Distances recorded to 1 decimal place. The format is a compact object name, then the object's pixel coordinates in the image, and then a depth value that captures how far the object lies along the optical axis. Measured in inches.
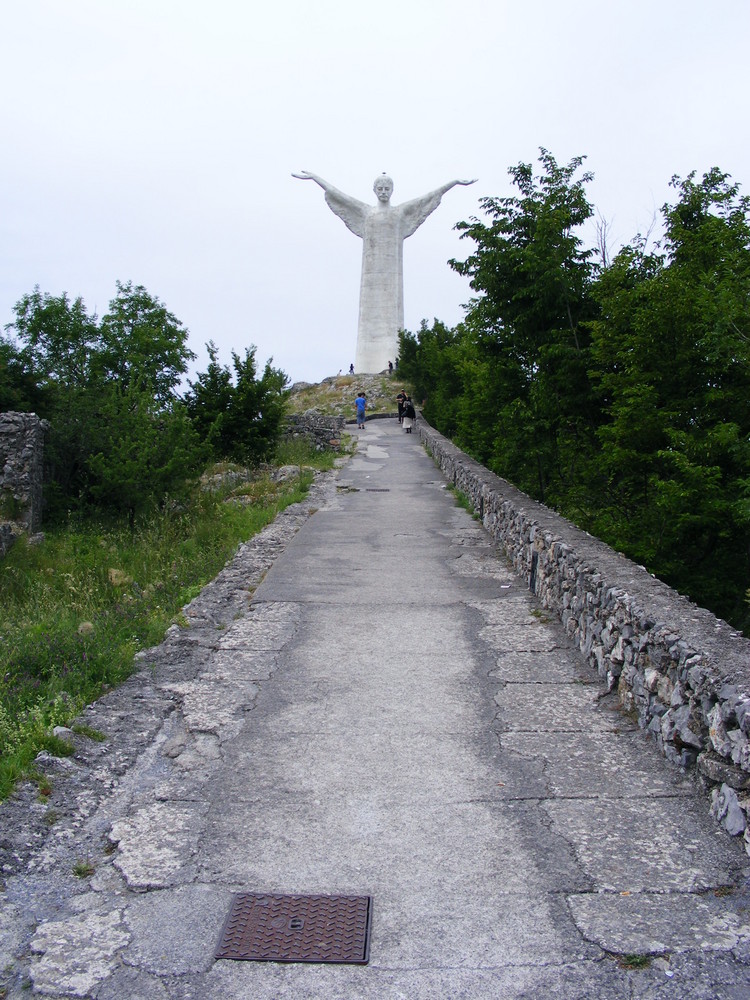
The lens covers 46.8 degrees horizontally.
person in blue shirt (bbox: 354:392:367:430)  1289.4
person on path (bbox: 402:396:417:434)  1199.3
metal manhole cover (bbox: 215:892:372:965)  120.6
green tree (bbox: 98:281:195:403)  1159.0
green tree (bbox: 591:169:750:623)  327.3
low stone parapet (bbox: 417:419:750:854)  150.4
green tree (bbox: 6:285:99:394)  1123.3
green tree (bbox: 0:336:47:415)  802.8
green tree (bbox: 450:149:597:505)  474.6
